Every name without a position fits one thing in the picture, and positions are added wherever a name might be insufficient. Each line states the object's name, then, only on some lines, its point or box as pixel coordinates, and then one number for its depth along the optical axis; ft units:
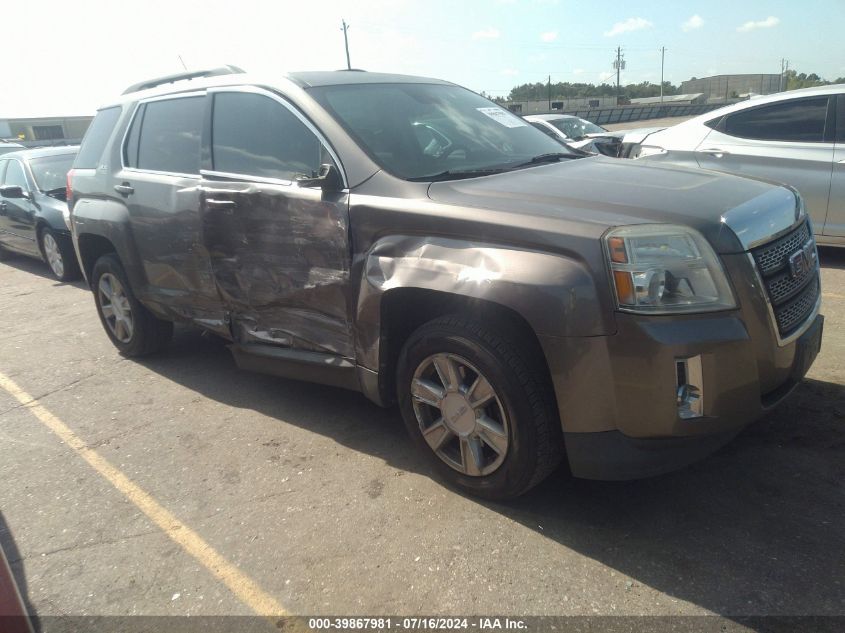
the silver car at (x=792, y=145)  19.71
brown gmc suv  7.88
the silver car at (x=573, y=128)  44.42
